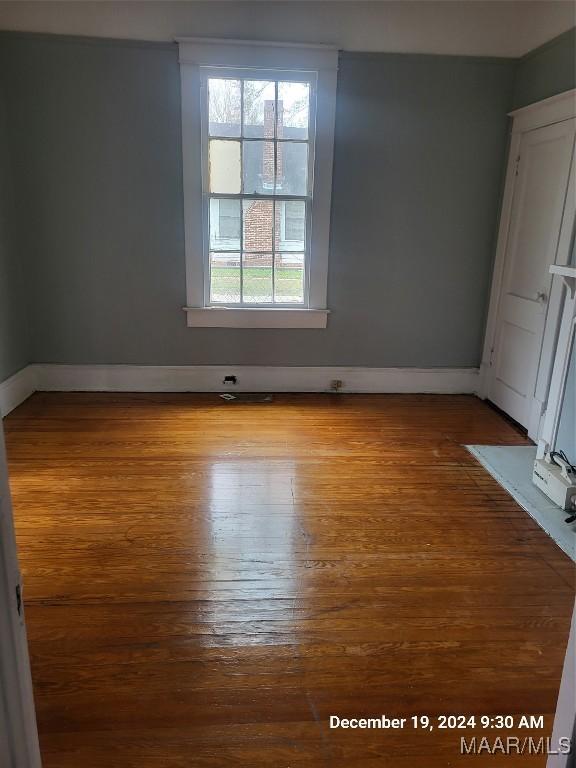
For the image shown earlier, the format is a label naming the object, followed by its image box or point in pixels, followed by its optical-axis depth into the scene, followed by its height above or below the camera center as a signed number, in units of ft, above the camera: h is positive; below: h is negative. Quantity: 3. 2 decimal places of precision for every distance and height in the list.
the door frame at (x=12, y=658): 2.74 -2.25
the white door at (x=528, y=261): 11.53 -0.64
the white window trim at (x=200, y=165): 12.53 +1.39
